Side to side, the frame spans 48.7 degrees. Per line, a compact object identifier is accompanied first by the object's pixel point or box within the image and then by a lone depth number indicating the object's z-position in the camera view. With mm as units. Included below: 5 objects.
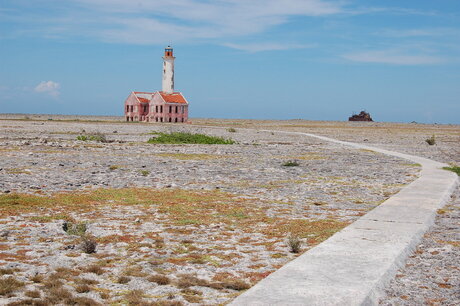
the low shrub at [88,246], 7270
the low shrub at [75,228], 8335
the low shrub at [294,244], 7297
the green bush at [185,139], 35094
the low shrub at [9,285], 5527
